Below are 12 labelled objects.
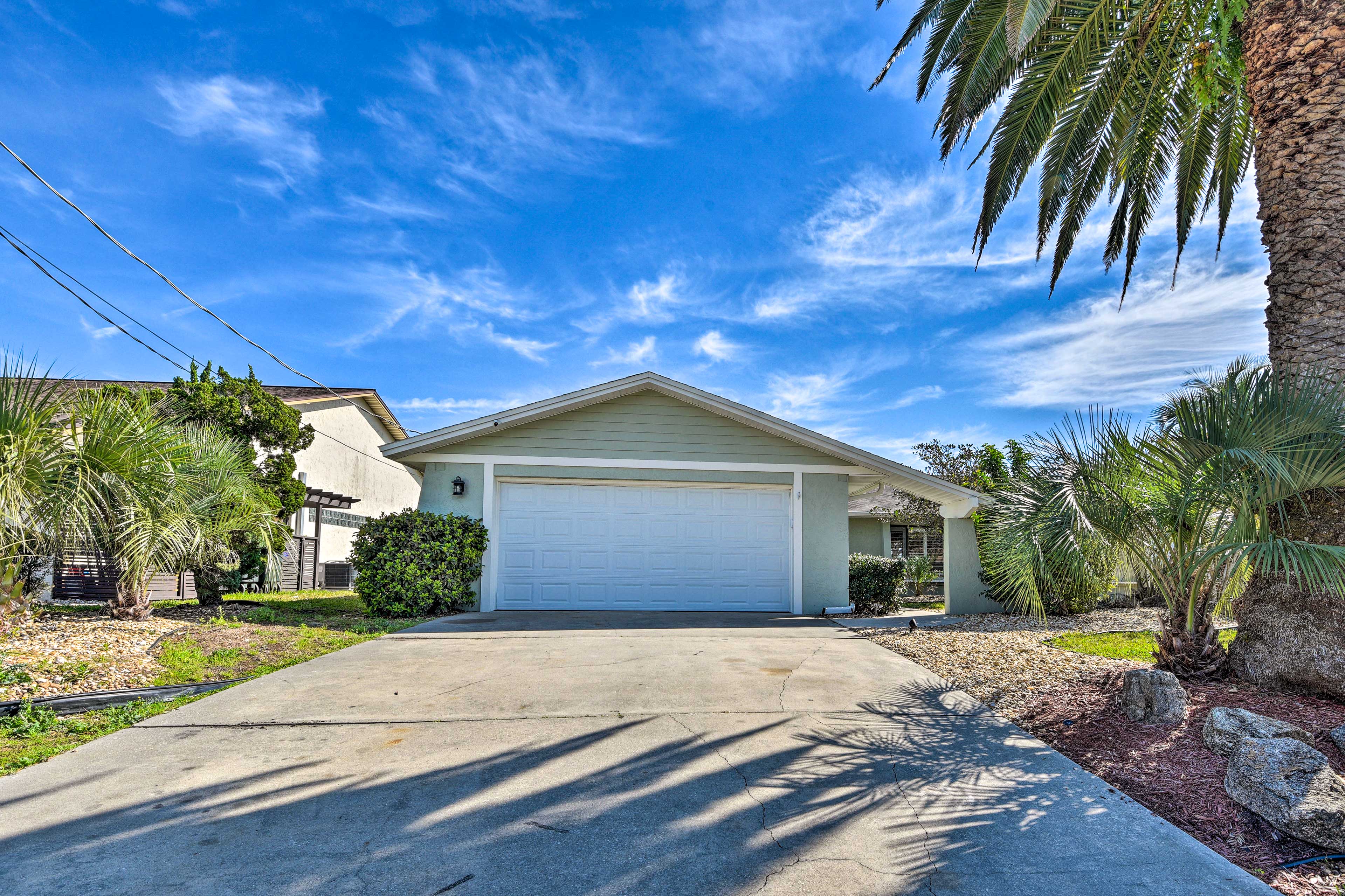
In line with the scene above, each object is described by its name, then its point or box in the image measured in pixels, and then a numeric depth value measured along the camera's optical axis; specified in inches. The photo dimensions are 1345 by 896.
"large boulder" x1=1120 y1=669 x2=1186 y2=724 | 173.3
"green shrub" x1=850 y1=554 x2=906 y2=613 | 508.7
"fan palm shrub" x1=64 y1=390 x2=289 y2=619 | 267.4
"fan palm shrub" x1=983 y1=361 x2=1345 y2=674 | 175.3
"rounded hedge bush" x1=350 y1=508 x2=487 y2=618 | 409.7
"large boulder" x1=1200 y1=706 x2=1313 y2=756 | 146.7
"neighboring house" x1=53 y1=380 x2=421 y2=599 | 717.3
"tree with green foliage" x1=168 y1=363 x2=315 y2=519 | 440.1
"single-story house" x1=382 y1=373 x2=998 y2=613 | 455.5
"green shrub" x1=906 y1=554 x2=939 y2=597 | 687.1
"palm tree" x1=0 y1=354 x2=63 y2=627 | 237.8
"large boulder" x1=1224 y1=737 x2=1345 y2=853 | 116.3
